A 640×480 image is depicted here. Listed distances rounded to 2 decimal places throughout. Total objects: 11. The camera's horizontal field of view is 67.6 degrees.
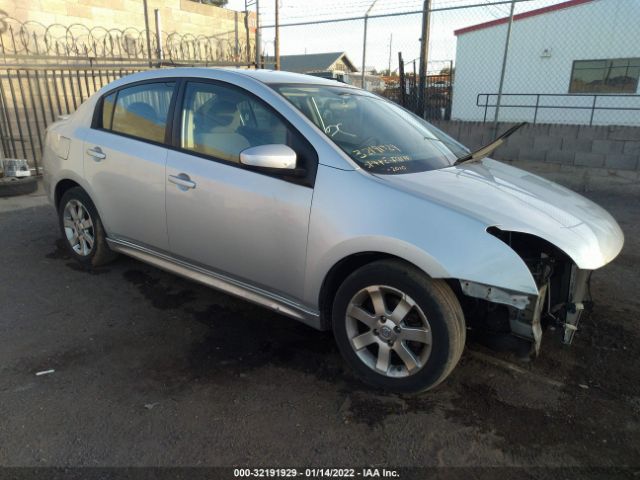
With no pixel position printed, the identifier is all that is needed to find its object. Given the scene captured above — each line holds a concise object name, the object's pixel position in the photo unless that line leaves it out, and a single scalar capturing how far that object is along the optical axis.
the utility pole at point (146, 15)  10.35
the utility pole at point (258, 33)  9.77
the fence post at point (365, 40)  8.42
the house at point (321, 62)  34.84
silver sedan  2.46
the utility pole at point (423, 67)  8.96
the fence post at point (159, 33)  9.86
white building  16.53
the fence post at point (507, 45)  7.20
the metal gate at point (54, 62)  8.04
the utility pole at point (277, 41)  9.61
